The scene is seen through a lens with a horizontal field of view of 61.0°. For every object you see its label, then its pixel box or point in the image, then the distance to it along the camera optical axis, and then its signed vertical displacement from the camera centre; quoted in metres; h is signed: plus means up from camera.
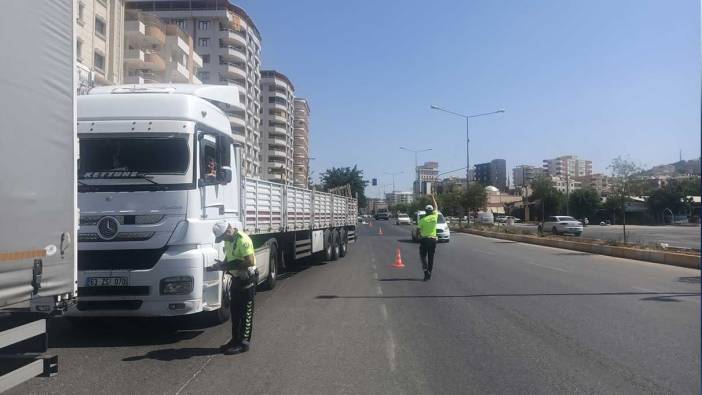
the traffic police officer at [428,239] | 14.53 -0.63
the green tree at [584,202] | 77.81 +1.25
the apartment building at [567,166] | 184.25 +14.85
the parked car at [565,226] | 41.57 -1.00
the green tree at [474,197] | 54.19 +1.45
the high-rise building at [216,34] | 85.69 +26.50
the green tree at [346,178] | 100.06 +6.19
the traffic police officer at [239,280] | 7.14 -0.80
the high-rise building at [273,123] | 111.69 +17.67
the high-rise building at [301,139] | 141.76 +18.41
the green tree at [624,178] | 27.22 +1.51
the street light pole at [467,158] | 49.91 +4.59
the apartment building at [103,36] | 41.80 +13.62
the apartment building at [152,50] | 56.50 +17.27
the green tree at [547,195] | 64.75 +2.03
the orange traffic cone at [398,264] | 18.49 -1.58
